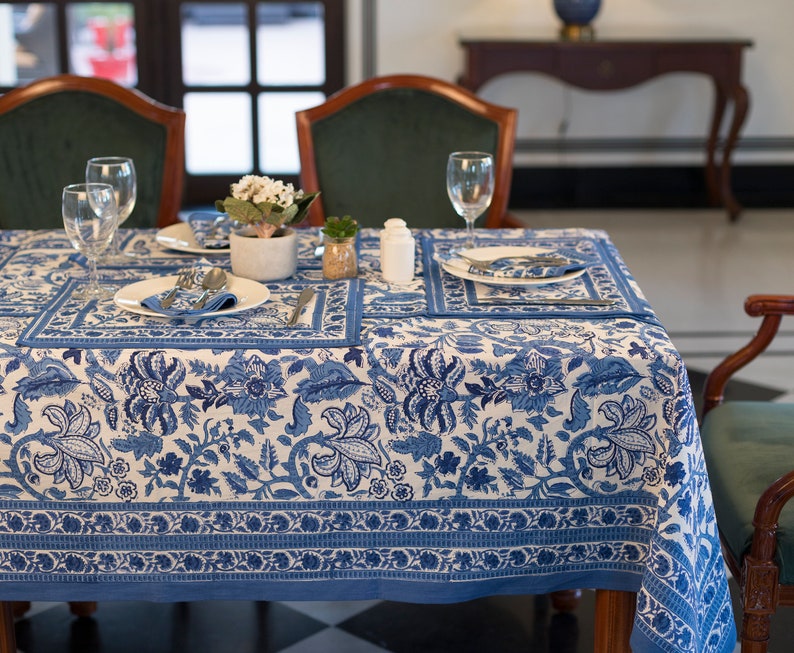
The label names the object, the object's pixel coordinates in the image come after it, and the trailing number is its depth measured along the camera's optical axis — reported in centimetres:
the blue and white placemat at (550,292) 153
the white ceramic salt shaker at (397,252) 167
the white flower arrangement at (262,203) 165
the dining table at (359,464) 139
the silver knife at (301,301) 149
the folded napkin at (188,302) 149
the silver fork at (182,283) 151
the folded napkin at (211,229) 188
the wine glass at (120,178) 181
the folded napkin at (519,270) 166
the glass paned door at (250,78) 495
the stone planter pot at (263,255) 168
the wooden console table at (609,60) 463
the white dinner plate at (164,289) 151
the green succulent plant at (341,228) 169
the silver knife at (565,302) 156
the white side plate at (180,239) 186
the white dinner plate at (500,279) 163
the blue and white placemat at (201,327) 141
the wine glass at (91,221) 157
